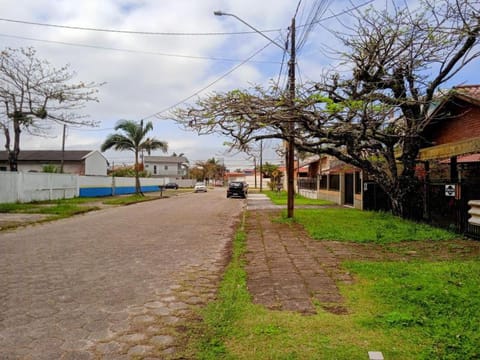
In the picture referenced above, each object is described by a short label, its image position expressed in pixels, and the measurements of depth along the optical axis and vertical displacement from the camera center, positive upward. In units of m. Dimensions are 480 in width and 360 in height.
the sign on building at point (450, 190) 10.50 -0.38
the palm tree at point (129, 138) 32.22 +3.24
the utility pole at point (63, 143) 37.50 +3.29
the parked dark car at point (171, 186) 60.74 -1.55
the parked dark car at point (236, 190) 34.94 -1.26
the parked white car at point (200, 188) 49.61 -1.53
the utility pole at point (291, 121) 12.30 +1.78
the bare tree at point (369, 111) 11.38 +2.01
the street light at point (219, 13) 12.65 +5.42
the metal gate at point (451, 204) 9.62 -0.81
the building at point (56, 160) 43.69 +1.88
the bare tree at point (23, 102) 21.16 +4.25
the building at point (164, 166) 81.44 +2.27
